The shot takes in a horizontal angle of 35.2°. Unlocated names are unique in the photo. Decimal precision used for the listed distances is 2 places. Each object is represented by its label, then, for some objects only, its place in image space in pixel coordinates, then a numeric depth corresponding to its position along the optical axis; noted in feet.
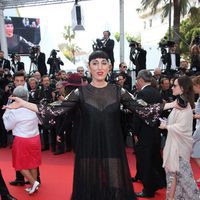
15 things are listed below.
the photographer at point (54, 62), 36.58
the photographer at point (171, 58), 29.68
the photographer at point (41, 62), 35.58
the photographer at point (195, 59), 24.89
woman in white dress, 10.34
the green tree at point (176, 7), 43.14
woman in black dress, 8.20
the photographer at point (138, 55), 31.17
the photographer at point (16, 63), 33.43
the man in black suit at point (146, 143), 12.33
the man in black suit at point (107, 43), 31.73
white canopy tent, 38.68
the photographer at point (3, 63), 30.48
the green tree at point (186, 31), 79.59
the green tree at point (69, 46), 186.80
